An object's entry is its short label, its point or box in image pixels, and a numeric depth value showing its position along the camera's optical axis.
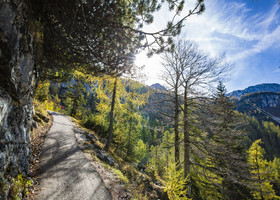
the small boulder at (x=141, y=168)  11.44
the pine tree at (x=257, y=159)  14.91
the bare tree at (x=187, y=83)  7.34
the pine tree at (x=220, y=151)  6.28
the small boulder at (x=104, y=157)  7.59
